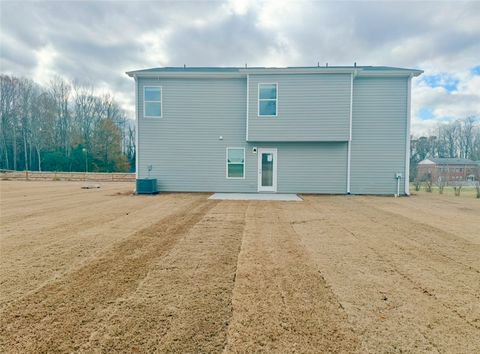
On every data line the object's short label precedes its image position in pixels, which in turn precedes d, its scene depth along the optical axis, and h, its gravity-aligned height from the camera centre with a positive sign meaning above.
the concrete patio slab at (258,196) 10.36 -1.32
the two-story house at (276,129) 11.40 +1.87
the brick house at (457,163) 37.53 +1.08
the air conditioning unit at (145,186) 11.60 -0.98
